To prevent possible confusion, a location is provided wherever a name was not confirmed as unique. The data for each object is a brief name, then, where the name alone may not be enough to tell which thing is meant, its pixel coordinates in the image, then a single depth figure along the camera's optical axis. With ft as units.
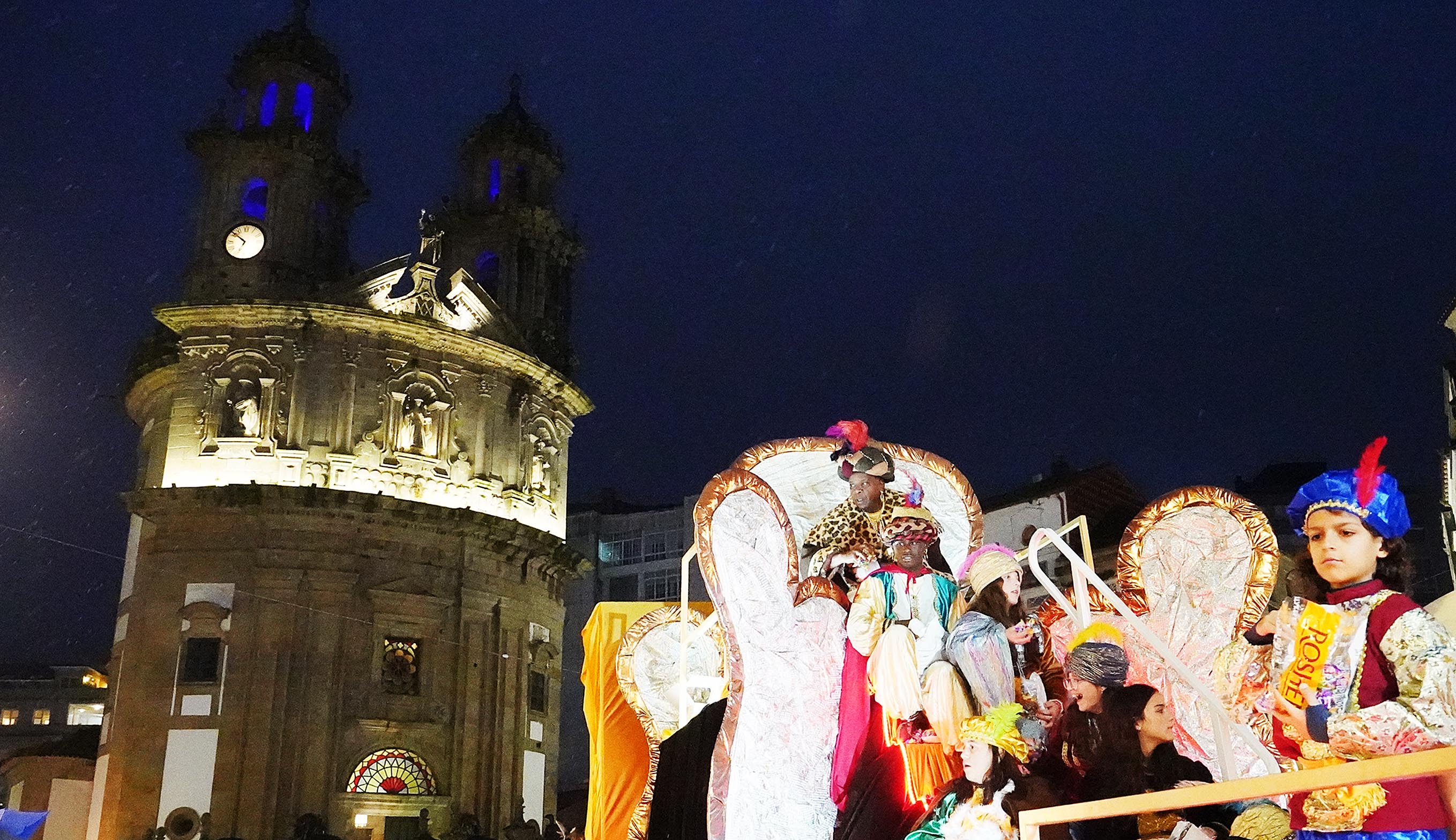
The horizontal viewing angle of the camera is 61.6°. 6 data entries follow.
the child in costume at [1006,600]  21.44
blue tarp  51.92
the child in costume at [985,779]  17.15
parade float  22.97
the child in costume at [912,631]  20.51
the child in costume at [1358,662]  12.12
